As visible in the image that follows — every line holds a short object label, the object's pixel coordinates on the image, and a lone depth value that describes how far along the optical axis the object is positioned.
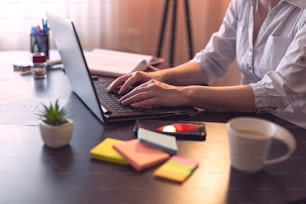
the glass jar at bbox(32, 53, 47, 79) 1.47
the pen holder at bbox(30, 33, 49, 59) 1.67
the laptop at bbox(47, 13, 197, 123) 1.05
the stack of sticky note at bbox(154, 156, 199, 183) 0.81
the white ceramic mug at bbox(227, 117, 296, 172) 0.79
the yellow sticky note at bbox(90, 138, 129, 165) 0.86
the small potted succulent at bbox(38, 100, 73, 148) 0.91
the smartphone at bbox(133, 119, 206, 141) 0.99
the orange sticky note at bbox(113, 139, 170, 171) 0.84
